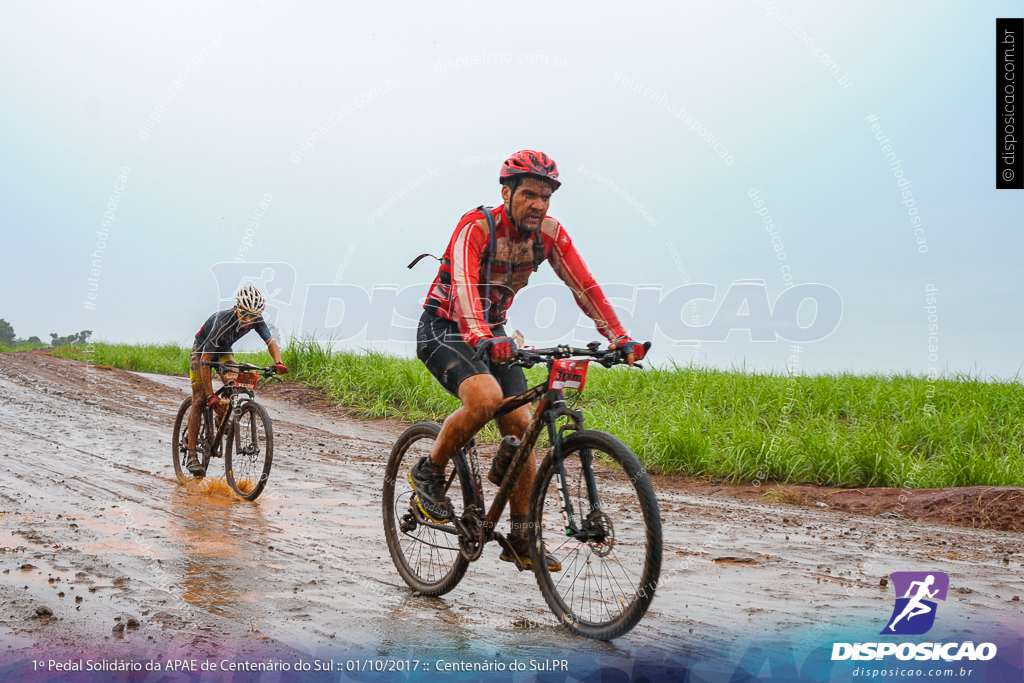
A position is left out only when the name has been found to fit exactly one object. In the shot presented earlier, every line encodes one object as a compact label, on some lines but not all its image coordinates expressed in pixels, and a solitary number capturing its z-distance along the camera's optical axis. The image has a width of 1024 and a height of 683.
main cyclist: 4.22
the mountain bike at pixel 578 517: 3.60
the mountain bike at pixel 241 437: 8.09
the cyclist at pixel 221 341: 8.57
